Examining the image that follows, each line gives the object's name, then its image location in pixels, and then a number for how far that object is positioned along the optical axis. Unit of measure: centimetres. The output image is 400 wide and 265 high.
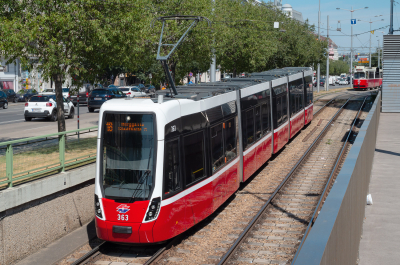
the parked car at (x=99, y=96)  3581
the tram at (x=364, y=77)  6138
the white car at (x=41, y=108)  2873
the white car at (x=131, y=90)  4662
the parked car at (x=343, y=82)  9730
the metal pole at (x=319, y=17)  6042
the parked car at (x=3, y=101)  4157
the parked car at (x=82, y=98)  4353
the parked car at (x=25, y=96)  5212
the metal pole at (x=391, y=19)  3584
